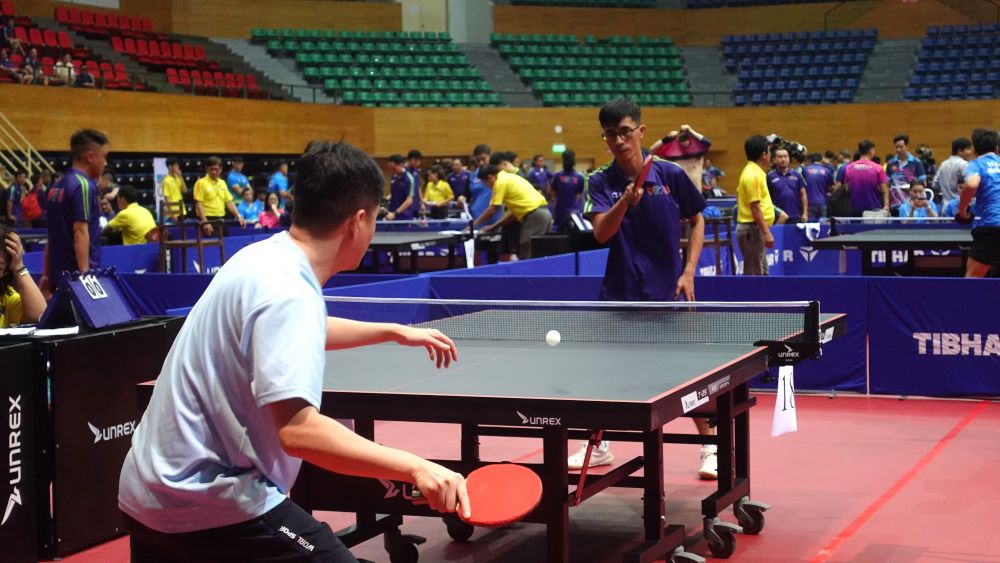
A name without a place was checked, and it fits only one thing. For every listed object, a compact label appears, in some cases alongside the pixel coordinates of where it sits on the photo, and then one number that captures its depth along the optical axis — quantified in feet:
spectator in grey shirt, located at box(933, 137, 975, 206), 41.57
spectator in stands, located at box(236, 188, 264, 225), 59.16
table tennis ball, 15.64
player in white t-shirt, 6.78
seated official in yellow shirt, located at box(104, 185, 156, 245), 41.65
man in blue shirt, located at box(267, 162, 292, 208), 61.16
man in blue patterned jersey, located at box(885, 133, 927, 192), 54.49
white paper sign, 14.79
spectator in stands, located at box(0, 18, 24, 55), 64.80
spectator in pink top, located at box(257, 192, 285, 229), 53.28
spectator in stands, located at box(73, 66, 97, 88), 64.28
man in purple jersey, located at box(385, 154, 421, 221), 55.11
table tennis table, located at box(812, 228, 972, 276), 34.71
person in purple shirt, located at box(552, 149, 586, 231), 52.70
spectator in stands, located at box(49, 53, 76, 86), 63.31
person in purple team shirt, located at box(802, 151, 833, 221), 56.29
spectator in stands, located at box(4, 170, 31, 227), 55.06
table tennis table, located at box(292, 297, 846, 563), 11.79
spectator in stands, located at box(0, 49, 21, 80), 61.21
